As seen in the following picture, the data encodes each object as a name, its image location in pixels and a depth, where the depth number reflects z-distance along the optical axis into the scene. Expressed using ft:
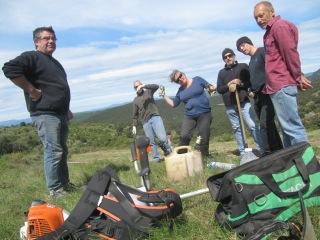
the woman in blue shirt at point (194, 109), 21.42
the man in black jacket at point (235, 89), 20.51
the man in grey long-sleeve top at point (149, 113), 26.18
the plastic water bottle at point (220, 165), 16.52
